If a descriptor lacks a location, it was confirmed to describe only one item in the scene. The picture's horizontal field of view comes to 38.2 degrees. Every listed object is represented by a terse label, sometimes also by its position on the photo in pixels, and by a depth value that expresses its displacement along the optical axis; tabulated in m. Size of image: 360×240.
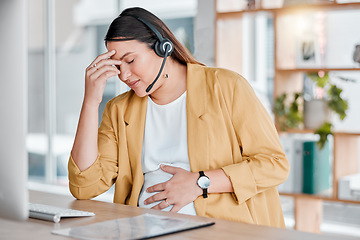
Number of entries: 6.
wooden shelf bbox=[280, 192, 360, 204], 3.05
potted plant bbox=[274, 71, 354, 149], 3.09
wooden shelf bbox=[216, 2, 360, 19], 3.00
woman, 1.57
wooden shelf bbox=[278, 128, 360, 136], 3.02
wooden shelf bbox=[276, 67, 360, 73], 3.00
